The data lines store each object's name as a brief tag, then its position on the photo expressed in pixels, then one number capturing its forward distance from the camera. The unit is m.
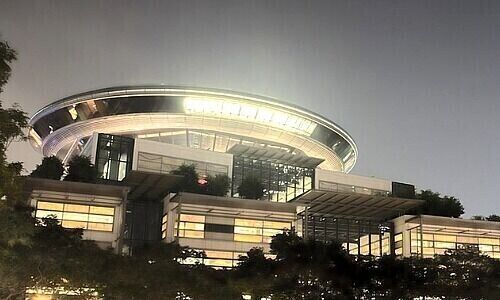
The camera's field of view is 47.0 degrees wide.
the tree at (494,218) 67.25
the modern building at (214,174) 53.72
